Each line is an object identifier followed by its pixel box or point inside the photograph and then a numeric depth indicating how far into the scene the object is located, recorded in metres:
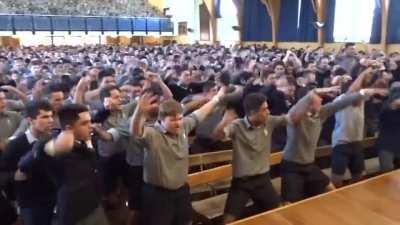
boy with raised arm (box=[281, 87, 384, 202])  4.88
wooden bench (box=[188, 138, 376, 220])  4.91
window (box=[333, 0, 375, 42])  22.50
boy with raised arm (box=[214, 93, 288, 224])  4.49
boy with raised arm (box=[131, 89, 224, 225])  3.99
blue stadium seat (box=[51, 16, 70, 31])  33.09
